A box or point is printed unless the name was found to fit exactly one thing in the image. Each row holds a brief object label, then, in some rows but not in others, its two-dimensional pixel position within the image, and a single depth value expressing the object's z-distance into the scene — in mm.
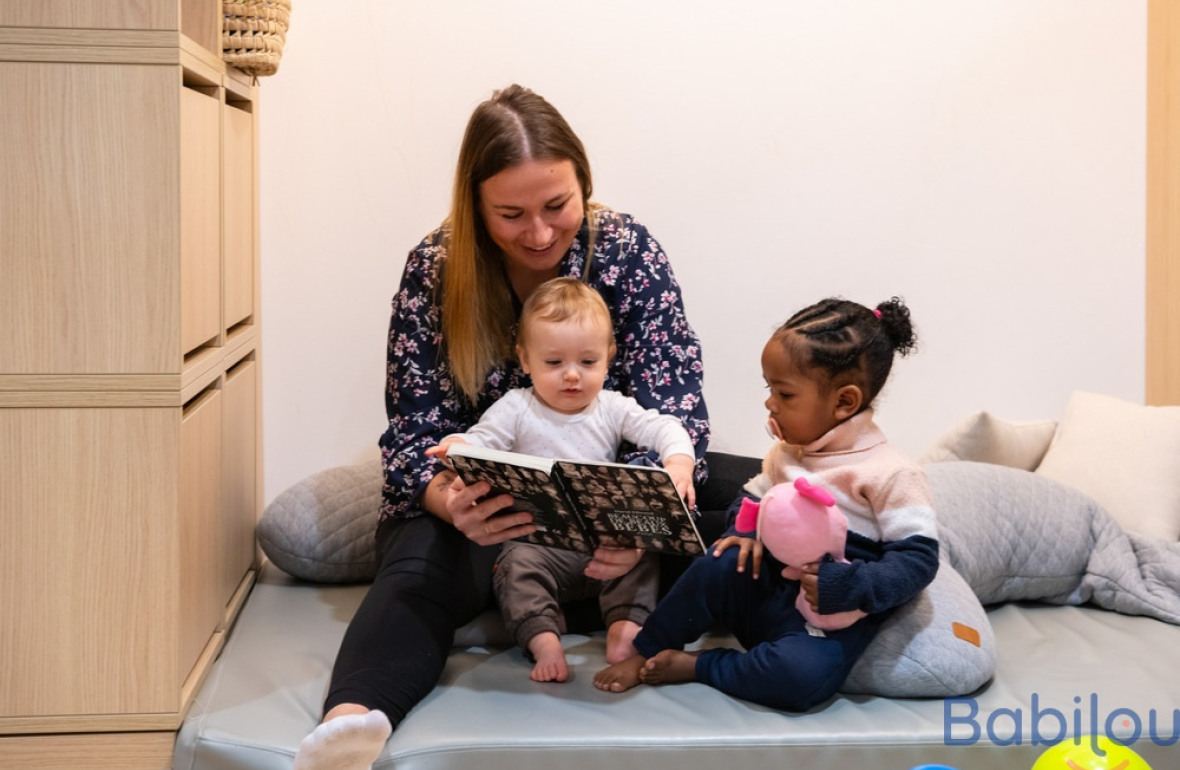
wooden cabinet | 1604
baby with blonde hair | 1904
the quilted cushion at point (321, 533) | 2268
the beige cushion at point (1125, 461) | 2373
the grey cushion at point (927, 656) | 1734
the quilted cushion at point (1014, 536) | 2109
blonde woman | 1842
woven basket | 2131
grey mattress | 1611
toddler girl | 1702
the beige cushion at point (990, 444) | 2586
